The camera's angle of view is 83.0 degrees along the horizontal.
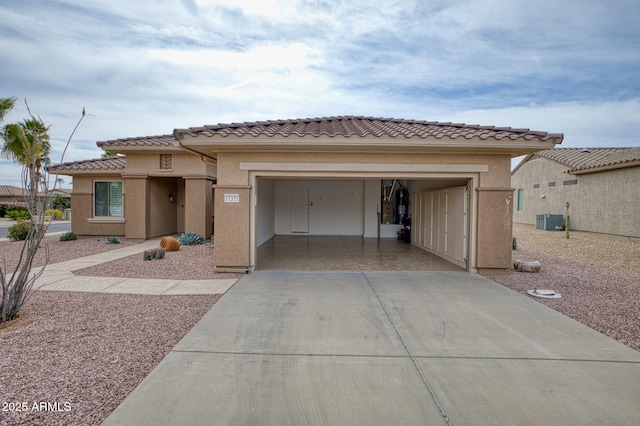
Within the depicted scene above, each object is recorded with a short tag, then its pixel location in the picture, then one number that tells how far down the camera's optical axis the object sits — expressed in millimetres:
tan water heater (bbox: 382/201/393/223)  16641
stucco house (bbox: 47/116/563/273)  7633
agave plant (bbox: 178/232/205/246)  12707
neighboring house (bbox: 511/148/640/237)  16312
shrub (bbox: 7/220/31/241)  14648
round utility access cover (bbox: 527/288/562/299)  6512
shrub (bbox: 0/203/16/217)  31894
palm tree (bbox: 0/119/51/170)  13109
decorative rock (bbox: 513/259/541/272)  8703
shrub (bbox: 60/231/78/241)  14366
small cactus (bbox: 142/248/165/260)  9711
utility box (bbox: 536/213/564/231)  20766
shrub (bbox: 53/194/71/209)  35688
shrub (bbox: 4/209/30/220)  20028
